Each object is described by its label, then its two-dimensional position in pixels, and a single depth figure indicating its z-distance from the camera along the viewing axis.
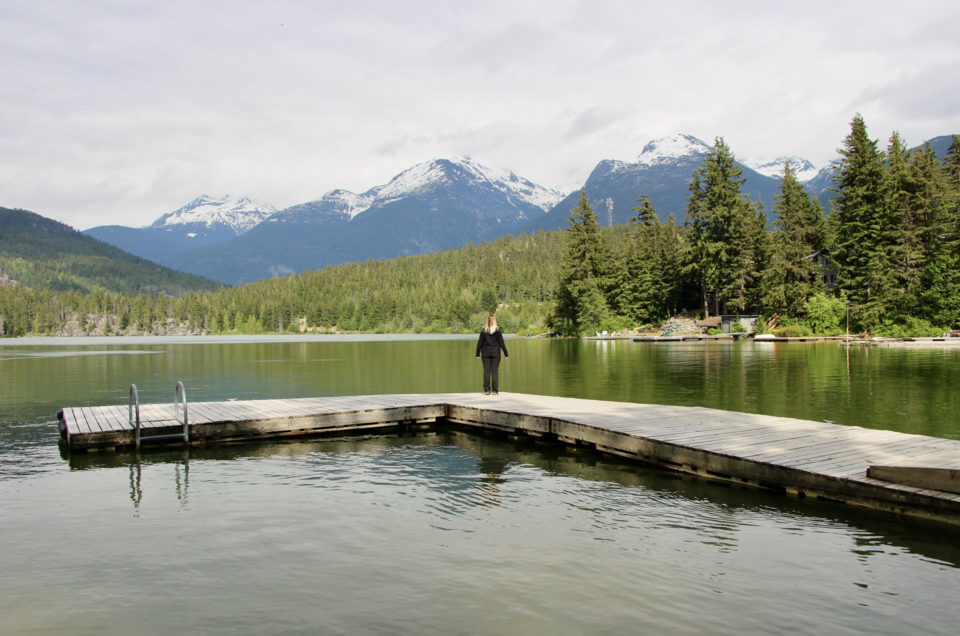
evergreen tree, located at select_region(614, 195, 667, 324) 105.06
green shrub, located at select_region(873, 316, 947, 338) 67.75
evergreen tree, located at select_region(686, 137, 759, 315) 88.94
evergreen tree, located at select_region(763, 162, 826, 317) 82.69
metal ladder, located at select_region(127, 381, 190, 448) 16.52
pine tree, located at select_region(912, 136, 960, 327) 67.38
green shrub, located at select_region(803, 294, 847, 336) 76.81
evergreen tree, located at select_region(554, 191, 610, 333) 106.69
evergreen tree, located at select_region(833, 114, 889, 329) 71.44
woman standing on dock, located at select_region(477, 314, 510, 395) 20.31
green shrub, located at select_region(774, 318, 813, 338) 78.06
